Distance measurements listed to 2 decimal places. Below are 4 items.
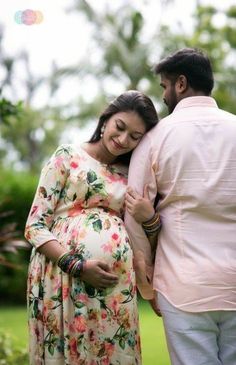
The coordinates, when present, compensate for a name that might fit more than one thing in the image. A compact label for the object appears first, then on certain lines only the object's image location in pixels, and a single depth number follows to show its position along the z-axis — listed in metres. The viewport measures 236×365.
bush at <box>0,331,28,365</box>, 5.51
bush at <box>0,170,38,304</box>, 10.41
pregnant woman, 3.04
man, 2.79
